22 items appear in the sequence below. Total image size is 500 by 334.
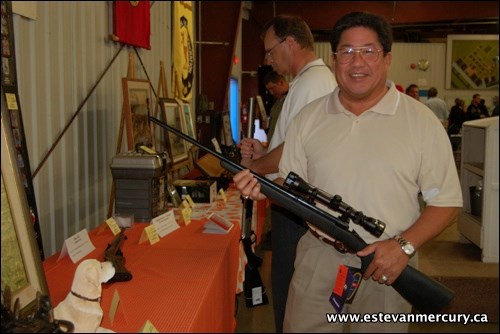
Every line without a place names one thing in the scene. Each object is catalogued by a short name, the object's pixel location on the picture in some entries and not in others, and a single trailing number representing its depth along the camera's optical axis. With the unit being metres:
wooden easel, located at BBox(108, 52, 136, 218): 2.39
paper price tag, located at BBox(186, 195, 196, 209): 2.55
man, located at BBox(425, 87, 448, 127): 6.48
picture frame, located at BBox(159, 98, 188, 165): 3.20
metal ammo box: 2.14
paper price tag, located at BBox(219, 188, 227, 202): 2.80
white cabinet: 3.33
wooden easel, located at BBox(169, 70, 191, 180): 3.19
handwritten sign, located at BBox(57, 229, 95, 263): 1.66
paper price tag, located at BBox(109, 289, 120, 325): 1.12
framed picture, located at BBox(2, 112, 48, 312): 0.98
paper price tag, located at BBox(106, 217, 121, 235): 1.98
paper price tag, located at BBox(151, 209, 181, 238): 1.96
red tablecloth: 1.18
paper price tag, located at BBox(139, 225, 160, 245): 1.86
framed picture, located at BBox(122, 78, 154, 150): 2.45
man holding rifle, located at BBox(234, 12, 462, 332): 1.26
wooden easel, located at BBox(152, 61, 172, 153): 3.17
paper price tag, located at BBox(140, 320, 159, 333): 0.96
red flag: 2.69
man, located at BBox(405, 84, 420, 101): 6.95
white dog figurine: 1.00
